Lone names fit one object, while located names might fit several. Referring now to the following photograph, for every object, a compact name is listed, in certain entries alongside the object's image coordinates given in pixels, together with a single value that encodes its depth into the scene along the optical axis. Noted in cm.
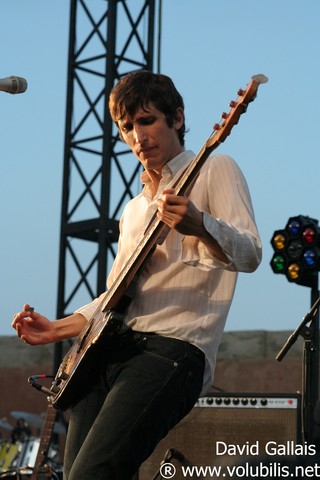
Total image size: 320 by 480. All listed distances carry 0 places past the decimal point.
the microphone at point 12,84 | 579
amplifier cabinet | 1021
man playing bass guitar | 490
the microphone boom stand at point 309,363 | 1007
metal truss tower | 1891
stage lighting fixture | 1334
